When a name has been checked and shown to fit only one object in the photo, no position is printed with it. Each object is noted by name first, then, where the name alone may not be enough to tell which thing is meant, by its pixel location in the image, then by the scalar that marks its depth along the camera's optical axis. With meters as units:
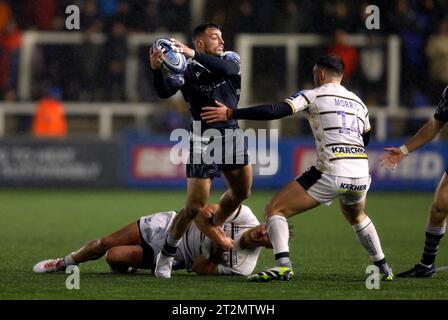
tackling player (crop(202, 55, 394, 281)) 16.86
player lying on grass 18.17
